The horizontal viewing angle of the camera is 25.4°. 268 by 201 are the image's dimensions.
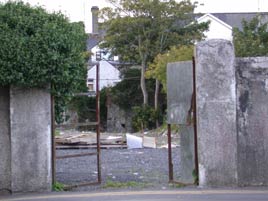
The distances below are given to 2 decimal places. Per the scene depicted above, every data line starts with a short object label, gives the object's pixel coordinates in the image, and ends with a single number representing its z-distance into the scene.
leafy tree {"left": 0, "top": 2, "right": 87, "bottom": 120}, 10.16
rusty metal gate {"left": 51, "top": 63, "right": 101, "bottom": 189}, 11.02
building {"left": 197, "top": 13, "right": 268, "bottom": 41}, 70.09
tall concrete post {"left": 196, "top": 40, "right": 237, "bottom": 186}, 10.85
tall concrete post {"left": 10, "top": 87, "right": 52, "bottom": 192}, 10.66
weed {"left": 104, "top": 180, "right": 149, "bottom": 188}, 11.59
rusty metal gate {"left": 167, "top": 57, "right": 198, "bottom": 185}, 11.06
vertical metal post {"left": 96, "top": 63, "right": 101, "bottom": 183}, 11.49
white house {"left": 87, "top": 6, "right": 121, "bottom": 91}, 60.66
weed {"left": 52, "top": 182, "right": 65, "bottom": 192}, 11.04
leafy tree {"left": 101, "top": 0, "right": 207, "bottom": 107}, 48.62
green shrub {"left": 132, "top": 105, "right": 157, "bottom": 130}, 46.00
